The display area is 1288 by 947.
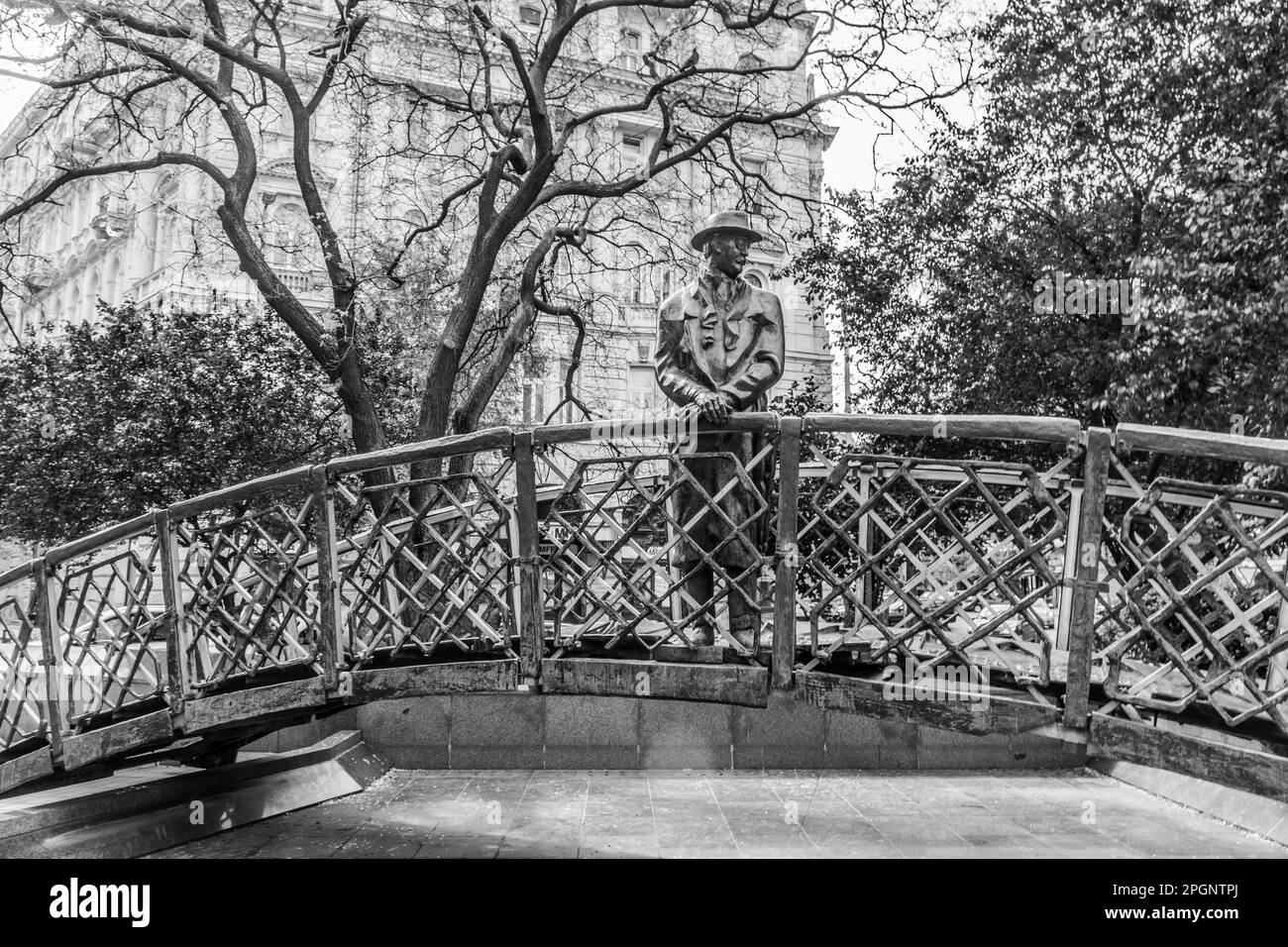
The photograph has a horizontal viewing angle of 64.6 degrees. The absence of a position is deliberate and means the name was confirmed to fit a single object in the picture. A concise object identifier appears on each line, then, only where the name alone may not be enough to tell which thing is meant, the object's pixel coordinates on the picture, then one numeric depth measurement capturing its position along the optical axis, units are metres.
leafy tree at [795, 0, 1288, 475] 8.46
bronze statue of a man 6.04
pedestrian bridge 4.61
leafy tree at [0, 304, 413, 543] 12.48
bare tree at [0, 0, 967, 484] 11.84
